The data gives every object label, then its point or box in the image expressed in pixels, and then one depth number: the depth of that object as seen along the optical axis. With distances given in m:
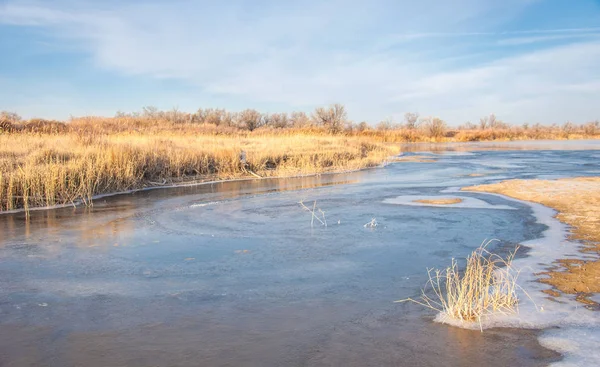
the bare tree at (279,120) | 55.06
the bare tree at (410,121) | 72.03
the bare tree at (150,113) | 44.16
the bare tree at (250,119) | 50.35
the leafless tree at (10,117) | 22.83
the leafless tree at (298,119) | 55.85
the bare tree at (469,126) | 90.32
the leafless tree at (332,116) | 43.03
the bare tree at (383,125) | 70.25
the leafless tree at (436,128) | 56.97
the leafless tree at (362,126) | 55.27
